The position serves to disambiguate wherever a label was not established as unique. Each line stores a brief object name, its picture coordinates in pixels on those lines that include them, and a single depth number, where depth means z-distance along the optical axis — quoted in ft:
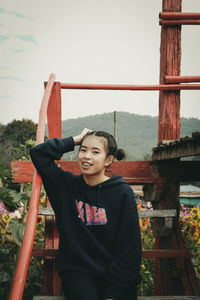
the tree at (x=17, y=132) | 93.56
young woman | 5.05
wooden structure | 6.79
